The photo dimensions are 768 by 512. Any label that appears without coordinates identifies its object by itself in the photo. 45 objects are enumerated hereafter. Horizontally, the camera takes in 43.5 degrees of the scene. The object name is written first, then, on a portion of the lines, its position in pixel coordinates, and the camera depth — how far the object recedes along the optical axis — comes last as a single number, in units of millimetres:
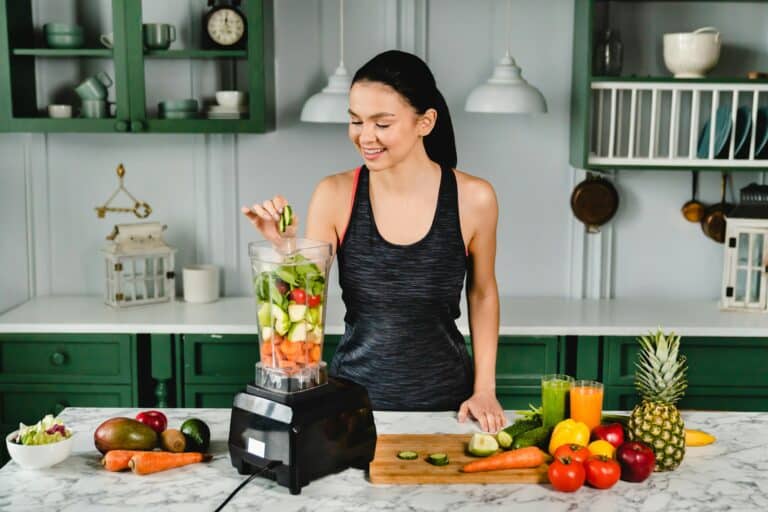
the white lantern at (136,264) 3807
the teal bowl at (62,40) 3697
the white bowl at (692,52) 3629
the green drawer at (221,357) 3574
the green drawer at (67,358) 3574
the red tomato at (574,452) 1885
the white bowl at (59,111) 3762
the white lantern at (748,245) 3766
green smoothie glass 2102
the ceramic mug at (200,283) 3891
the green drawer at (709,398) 3605
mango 1994
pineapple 1950
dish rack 3682
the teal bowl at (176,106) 3711
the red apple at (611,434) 1991
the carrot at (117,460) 1942
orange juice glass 2076
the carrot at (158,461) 1928
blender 1872
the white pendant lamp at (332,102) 3543
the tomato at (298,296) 1896
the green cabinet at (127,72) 3631
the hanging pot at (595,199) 4012
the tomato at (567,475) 1839
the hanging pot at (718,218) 4016
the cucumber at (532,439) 2033
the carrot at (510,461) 1931
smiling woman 2467
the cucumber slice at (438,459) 1962
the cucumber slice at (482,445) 2002
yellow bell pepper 1988
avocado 2045
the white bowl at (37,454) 1916
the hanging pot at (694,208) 4043
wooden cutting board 1910
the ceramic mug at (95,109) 3758
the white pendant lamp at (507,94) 3523
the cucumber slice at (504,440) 2033
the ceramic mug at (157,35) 3670
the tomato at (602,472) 1850
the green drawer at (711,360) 3582
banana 2102
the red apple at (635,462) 1888
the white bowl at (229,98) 3738
